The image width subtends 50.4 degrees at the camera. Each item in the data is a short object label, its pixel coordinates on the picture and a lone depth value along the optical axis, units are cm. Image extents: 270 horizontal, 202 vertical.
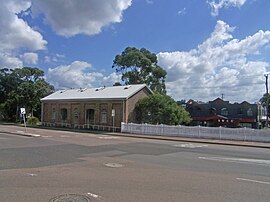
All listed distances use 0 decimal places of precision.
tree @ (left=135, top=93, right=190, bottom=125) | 3625
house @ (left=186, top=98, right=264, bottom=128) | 6781
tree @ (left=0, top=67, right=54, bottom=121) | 5750
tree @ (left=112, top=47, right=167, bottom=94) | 6106
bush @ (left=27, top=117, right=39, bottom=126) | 4982
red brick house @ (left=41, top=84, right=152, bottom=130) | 3672
